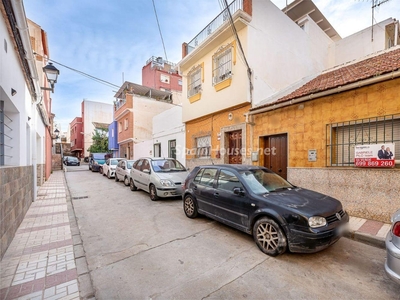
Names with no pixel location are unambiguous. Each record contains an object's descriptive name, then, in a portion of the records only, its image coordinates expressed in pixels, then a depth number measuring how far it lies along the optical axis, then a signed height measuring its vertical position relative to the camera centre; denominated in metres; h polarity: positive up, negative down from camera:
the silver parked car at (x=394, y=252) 2.20 -1.19
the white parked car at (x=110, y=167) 13.99 -1.36
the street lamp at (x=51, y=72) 6.13 +2.45
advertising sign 4.64 -0.17
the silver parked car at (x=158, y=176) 7.10 -1.08
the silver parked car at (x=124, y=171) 10.77 -1.30
